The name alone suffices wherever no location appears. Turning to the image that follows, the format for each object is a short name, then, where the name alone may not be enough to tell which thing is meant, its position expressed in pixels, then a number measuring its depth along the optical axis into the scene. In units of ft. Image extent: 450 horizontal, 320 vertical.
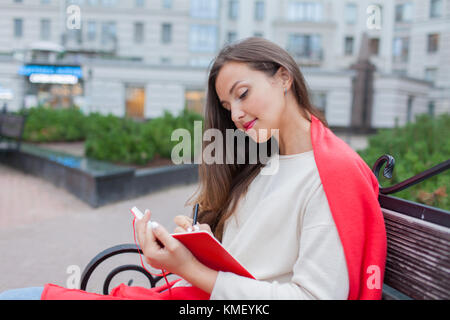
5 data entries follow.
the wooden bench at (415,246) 4.39
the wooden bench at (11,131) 31.24
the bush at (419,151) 10.98
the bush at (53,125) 39.29
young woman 4.37
